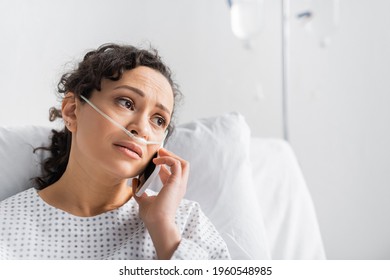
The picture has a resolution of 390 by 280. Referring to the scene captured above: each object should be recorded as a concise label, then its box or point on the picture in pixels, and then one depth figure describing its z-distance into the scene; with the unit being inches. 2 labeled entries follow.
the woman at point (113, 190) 42.2
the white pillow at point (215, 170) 51.3
